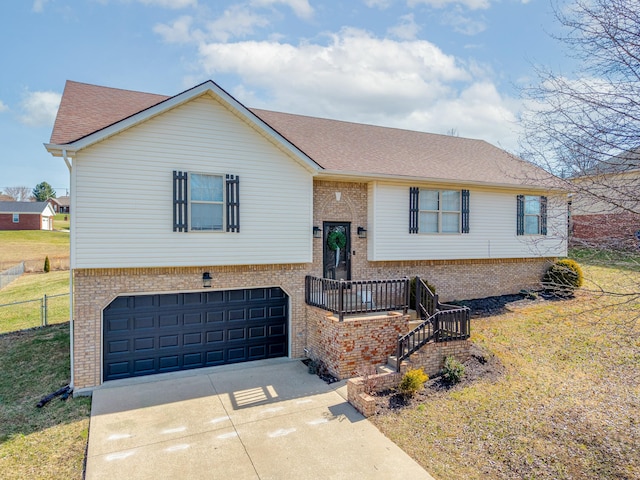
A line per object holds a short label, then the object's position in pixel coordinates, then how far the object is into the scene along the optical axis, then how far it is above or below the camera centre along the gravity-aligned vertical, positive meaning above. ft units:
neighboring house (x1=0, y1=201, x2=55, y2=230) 170.50 +8.88
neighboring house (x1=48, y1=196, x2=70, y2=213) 289.43 +23.88
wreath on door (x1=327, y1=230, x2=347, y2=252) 37.29 -0.62
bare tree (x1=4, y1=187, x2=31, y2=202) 301.84 +35.37
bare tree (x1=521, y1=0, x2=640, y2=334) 17.62 +6.20
